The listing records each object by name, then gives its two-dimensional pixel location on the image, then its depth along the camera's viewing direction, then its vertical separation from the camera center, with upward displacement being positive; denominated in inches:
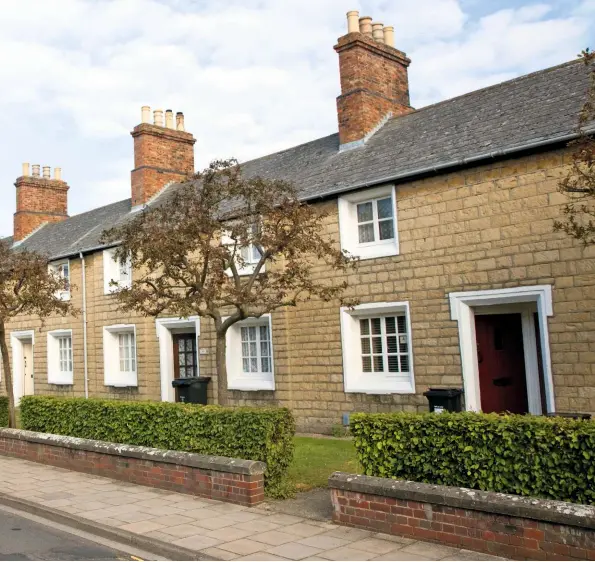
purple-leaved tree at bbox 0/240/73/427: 570.9 +66.6
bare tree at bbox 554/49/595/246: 266.5 +74.0
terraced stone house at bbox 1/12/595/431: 428.8 +47.6
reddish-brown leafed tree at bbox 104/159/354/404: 409.7 +70.7
